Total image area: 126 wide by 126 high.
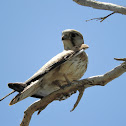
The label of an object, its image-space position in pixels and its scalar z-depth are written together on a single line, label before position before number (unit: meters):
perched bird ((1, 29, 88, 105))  10.38
